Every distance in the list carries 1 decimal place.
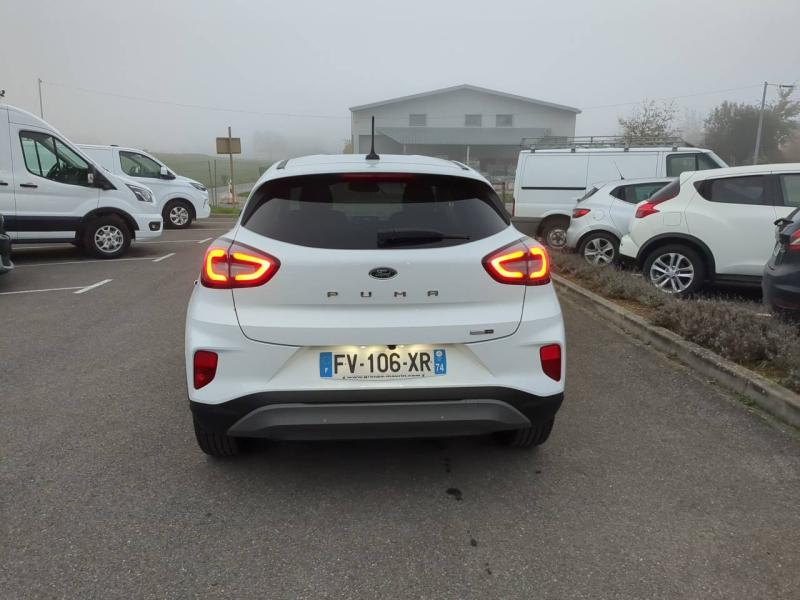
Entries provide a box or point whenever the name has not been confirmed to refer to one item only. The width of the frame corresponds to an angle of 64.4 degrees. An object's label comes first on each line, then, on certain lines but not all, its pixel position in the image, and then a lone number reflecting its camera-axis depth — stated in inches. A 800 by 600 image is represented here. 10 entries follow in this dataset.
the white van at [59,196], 403.2
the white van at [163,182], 631.2
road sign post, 971.3
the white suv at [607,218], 386.0
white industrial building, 1849.2
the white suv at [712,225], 277.3
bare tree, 1779.0
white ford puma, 112.3
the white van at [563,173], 485.1
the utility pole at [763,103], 1409.8
